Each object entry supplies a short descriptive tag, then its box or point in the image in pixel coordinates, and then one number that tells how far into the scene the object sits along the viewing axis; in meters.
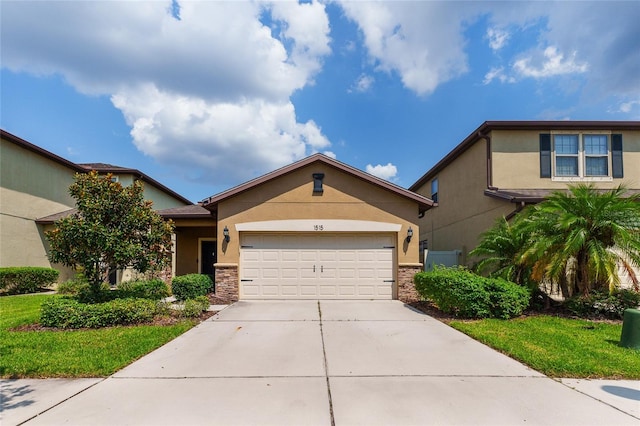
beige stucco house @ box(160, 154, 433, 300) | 11.80
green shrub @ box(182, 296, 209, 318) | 8.74
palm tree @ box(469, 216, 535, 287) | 9.75
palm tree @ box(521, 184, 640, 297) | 8.61
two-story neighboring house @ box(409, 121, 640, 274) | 13.44
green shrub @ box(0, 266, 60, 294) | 14.12
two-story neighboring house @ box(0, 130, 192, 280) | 15.13
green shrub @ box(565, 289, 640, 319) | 8.76
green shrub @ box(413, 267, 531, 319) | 8.65
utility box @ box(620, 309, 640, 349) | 6.29
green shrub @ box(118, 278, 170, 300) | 9.64
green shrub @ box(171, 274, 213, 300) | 11.20
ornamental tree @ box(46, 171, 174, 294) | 8.45
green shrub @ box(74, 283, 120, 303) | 8.73
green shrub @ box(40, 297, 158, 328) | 7.76
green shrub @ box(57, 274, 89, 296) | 13.37
